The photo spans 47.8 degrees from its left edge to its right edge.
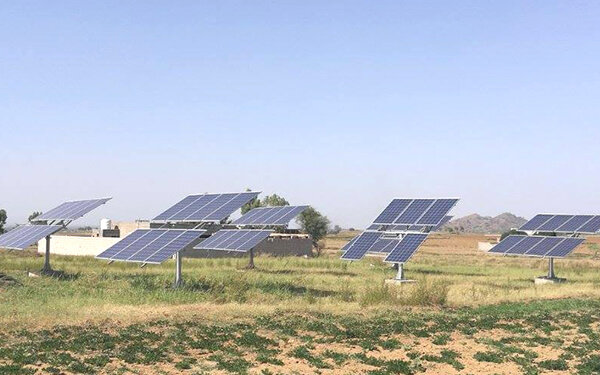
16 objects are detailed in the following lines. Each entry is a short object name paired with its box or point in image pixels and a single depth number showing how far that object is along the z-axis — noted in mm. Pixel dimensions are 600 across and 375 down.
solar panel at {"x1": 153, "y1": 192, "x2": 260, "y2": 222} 33788
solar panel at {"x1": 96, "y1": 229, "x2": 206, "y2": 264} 29647
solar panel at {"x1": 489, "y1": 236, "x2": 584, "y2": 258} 39100
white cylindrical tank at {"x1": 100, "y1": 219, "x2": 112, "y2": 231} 78981
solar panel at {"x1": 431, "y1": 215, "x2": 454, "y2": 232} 37003
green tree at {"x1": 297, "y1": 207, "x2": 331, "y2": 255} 92812
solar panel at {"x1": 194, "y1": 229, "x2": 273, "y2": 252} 39269
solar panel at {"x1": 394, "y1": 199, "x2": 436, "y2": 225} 38531
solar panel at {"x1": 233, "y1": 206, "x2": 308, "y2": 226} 43500
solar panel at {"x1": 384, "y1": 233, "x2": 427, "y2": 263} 35000
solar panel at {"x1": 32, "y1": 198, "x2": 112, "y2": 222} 40781
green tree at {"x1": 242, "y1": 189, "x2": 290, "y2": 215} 92306
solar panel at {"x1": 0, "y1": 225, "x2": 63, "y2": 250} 39844
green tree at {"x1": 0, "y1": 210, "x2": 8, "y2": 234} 94250
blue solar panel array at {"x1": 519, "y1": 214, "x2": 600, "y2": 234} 40875
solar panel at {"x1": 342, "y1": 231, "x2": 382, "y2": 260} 39062
